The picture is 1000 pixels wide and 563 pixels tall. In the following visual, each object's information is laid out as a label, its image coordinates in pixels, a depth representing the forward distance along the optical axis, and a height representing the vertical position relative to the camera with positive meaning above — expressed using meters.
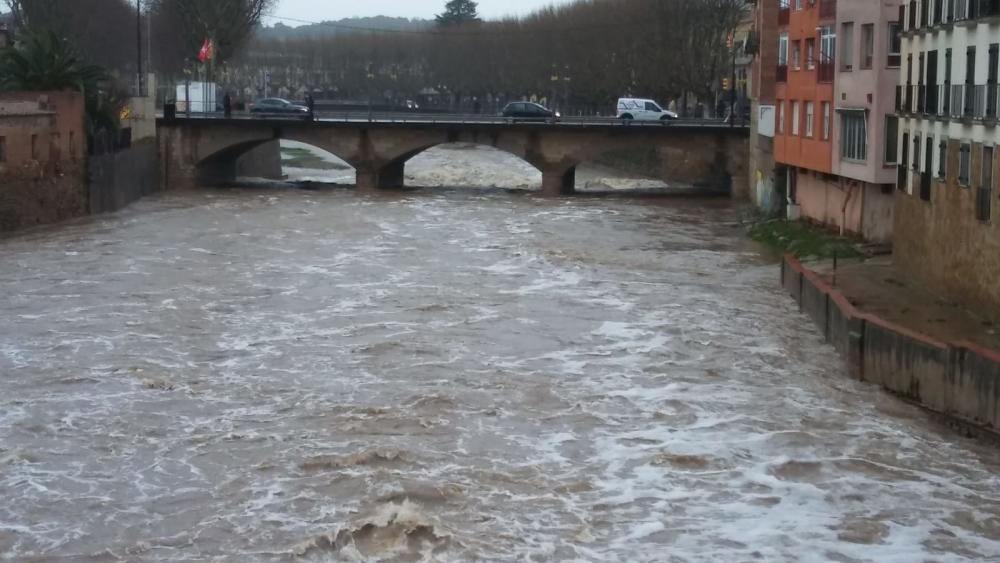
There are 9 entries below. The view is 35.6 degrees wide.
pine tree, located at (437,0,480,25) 160.00 +10.24
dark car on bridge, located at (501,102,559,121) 74.00 +0.02
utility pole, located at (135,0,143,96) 68.92 +2.80
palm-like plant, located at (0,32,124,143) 54.16 +1.16
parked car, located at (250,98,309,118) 74.12 +0.06
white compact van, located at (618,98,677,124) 75.50 +0.18
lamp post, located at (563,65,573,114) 106.69 +2.19
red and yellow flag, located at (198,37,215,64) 78.00 +2.79
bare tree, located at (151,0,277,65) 91.19 +5.22
